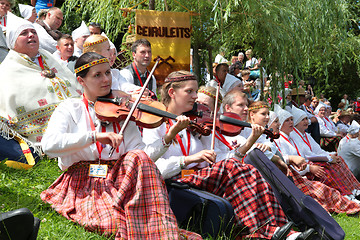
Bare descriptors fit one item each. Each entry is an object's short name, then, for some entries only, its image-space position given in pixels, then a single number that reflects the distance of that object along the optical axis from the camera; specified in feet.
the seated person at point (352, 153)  24.79
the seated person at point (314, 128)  31.27
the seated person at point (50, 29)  22.16
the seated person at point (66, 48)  19.88
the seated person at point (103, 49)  16.98
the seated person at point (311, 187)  17.26
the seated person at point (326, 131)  29.58
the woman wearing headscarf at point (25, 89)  15.74
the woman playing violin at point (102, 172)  9.55
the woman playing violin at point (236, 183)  11.54
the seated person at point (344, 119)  39.60
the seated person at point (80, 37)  21.86
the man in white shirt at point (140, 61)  19.29
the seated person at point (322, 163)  19.03
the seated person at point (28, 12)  23.58
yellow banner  22.65
